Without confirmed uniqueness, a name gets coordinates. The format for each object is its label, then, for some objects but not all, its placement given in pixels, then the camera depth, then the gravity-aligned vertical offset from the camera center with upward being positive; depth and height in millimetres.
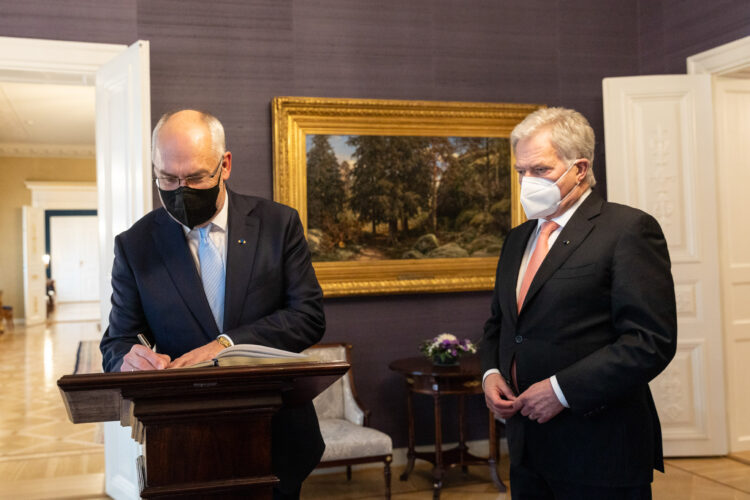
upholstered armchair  4125 -1040
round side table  4375 -846
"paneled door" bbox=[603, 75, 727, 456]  5043 +342
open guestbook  1534 -204
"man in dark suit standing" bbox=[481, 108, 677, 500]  1993 -240
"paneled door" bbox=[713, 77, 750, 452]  5160 -6
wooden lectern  1398 -321
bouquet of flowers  4500 -596
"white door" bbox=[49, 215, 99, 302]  20594 +280
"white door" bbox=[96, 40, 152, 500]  4121 +593
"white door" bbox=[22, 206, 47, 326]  15492 +55
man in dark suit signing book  1932 -41
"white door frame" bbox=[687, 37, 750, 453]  5145 -355
